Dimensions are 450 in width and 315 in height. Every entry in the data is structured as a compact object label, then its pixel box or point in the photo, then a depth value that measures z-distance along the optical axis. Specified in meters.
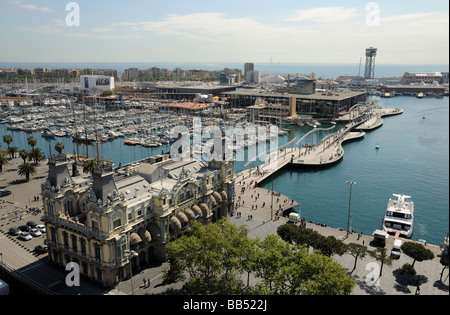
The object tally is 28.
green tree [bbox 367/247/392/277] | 47.03
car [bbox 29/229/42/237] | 57.03
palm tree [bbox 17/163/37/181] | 81.00
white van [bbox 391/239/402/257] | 52.94
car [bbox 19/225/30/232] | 58.19
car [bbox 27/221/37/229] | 59.00
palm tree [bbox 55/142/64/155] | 90.61
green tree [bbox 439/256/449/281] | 44.95
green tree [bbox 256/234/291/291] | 40.25
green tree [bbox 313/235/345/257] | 48.28
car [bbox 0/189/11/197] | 72.96
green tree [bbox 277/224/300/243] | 51.68
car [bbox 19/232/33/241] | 55.66
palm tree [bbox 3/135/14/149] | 103.36
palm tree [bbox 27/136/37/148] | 99.88
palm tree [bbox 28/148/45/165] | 90.50
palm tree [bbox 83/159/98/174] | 82.93
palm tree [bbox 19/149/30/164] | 87.82
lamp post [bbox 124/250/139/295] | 45.66
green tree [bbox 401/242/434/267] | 47.91
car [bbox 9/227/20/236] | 57.09
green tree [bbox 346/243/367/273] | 47.58
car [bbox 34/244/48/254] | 52.38
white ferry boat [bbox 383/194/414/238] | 64.75
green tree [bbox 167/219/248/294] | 40.91
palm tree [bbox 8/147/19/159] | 98.38
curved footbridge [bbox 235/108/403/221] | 72.19
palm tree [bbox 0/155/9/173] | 85.94
